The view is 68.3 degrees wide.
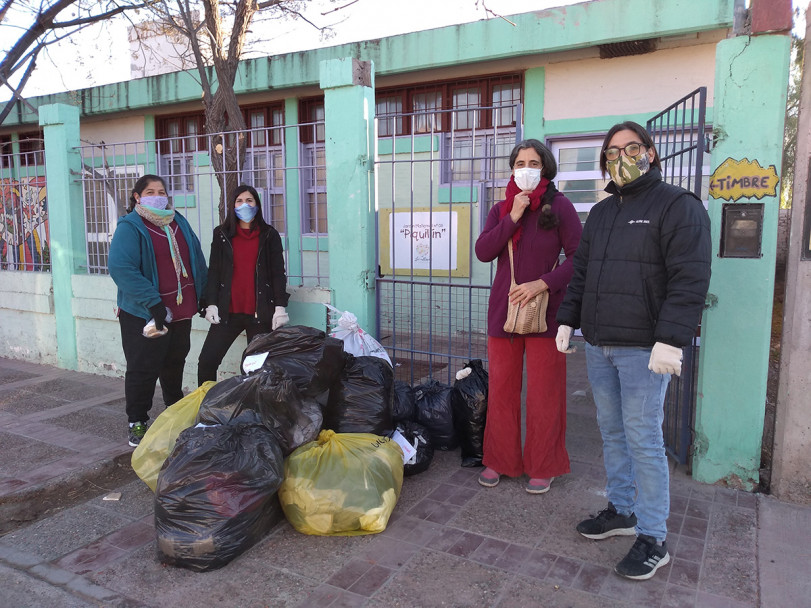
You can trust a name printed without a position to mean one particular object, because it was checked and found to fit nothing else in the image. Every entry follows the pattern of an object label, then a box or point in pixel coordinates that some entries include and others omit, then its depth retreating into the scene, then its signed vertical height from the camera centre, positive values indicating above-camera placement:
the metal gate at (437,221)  6.43 -0.03
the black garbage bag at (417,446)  3.71 -1.43
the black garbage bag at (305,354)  3.47 -0.81
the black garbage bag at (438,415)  4.01 -1.31
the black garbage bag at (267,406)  3.19 -1.00
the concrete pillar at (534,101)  7.63 +1.49
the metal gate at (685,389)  3.41 -1.07
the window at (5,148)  12.87 +1.57
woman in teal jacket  4.04 -0.47
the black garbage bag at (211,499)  2.70 -1.27
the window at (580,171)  7.51 +0.59
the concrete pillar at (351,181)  4.55 +0.29
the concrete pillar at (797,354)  3.17 -0.74
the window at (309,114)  9.11 +1.63
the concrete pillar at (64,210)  6.25 +0.10
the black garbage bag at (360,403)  3.65 -1.13
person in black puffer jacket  2.44 -0.36
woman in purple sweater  3.30 -0.49
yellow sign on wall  3.20 +0.20
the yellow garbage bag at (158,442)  3.46 -1.29
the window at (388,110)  8.70 +1.60
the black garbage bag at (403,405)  3.93 -1.23
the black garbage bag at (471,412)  3.87 -1.25
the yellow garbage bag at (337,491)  2.95 -1.35
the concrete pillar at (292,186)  8.05 +0.44
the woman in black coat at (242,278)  4.49 -0.45
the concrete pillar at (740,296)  3.18 -0.43
